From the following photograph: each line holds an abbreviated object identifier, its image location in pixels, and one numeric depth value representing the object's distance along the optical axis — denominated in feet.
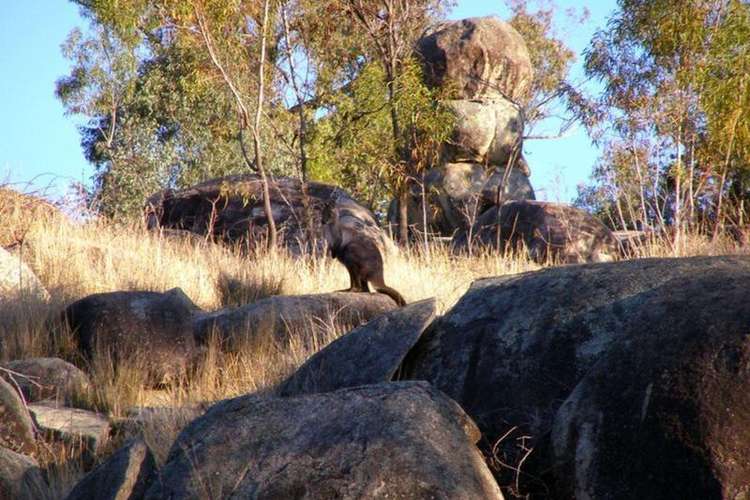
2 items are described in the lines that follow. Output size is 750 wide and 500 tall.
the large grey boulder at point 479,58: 175.93
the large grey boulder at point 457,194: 169.27
